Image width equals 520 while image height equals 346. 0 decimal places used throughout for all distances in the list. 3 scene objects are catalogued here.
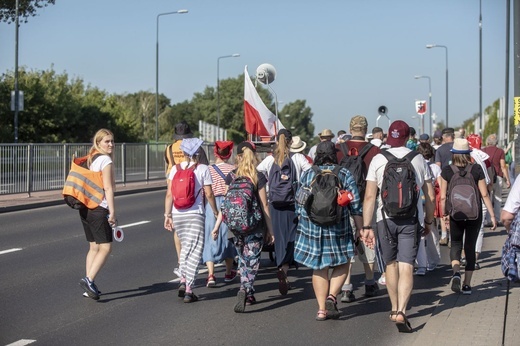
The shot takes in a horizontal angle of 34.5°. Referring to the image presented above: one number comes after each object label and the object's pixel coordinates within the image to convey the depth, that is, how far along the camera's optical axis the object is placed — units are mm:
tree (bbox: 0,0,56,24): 43438
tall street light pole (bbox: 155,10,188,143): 43031
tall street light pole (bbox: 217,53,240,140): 57969
